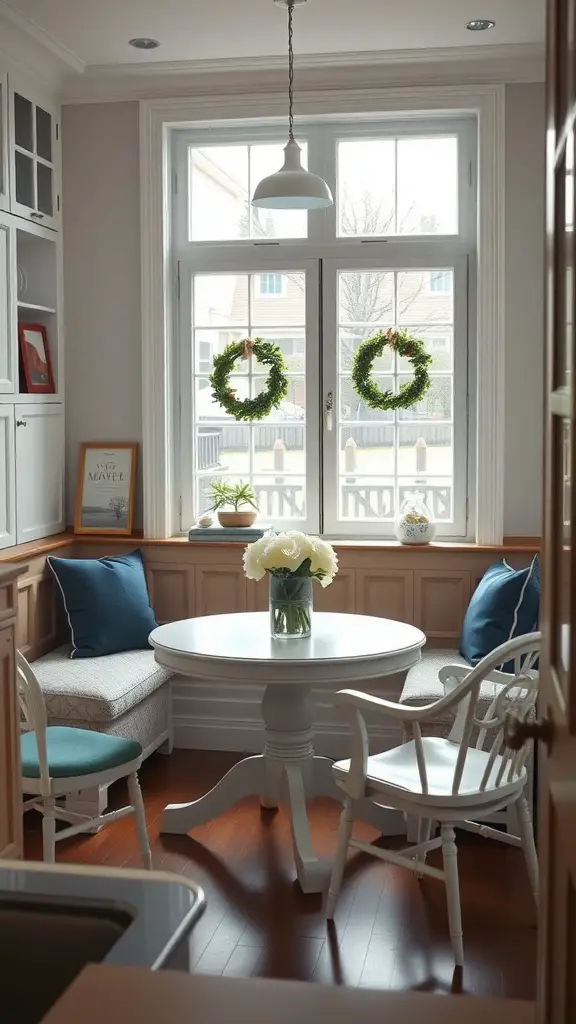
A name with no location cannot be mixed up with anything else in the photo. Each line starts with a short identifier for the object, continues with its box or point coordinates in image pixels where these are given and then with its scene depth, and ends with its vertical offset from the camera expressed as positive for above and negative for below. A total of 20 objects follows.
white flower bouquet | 3.59 -0.35
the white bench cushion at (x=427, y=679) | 4.04 -0.83
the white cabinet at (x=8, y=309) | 4.53 +0.65
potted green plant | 5.01 -0.17
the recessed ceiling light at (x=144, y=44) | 4.58 +1.76
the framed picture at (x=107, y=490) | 5.18 -0.11
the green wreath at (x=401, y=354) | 4.98 +0.43
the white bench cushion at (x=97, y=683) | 4.10 -0.84
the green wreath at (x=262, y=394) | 5.09 +0.39
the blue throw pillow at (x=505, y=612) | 4.26 -0.58
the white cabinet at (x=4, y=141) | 4.49 +1.32
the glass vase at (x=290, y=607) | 3.68 -0.48
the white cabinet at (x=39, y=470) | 4.76 -0.02
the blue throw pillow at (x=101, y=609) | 4.66 -0.61
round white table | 3.42 -0.64
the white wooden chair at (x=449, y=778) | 3.02 -0.91
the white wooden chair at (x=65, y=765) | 3.24 -0.91
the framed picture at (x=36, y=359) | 4.88 +0.48
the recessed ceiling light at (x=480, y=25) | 4.34 +1.74
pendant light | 3.70 +0.94
